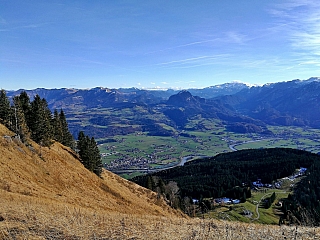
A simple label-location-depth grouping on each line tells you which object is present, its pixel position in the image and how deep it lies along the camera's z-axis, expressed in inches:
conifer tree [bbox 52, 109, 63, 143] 2833.7
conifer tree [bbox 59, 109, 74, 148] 3051.2
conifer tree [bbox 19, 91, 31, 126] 2277.3
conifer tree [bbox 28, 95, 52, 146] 2111.2
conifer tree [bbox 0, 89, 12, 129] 2139.6
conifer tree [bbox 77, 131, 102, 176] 2411.4
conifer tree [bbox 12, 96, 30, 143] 1817.5
